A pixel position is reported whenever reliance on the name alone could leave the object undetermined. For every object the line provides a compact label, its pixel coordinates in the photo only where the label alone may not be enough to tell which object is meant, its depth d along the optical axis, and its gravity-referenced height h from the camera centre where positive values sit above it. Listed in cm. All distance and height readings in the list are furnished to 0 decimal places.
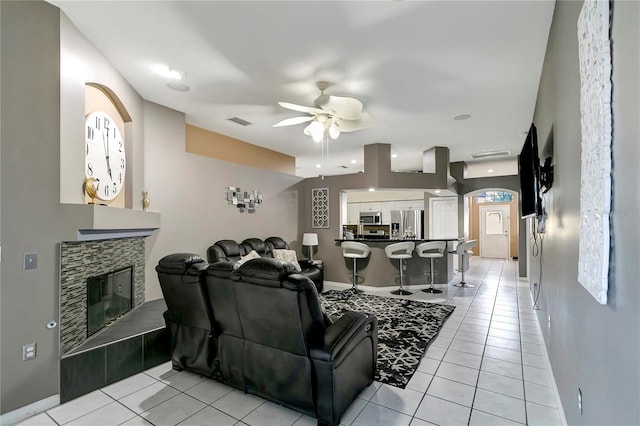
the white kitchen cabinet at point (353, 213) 1051 +2
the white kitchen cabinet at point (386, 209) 984 +15
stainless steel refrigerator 898 -29
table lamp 632 -55
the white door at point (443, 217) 802 -10
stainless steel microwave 996 -15
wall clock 283 +62
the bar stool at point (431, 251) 570 -73
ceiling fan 321 +116
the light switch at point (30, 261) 215 -35
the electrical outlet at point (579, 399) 161 -102
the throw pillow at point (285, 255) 552 -79
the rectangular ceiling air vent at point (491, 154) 668 +139
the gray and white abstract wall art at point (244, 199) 529 +28
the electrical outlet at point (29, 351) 213 -101
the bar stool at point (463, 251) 604 -77
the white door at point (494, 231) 1112 -68
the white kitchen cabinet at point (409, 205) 938 +28
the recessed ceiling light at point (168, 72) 317 +157
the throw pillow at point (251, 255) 469 -68
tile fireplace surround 236 -54
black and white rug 278 -147
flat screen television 260 +36
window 1126 +62
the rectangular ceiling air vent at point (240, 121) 468 +152
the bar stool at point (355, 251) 581 -77
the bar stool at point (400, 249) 562 -72
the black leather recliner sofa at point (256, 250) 479 -65
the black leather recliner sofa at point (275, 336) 192 -89
